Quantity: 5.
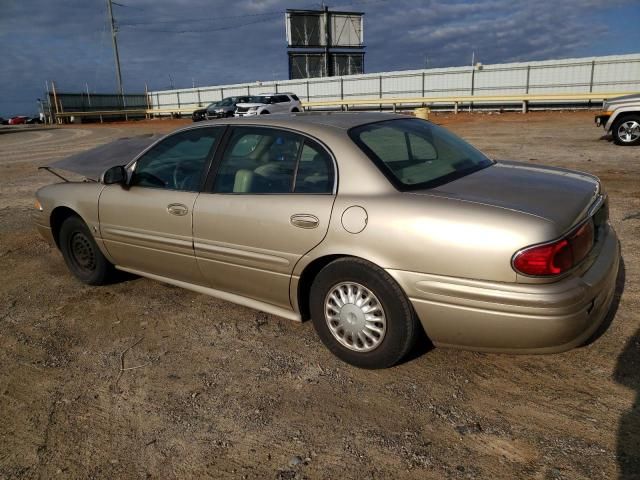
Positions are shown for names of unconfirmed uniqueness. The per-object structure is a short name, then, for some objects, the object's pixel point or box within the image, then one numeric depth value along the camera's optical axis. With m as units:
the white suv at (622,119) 12.41
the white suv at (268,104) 28.66
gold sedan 2.55
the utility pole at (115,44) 51.21
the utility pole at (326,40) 48.31
